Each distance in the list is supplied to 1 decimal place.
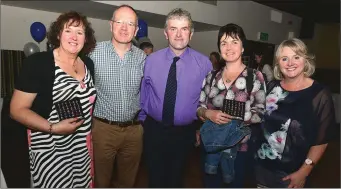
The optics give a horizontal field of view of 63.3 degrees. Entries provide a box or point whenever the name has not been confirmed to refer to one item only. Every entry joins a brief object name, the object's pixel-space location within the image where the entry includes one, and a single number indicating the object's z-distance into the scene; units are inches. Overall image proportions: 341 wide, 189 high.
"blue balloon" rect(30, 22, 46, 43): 179.6
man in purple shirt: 78.4
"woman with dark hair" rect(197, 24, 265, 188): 64.7
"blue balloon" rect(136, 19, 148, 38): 191.5
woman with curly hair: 60.2
